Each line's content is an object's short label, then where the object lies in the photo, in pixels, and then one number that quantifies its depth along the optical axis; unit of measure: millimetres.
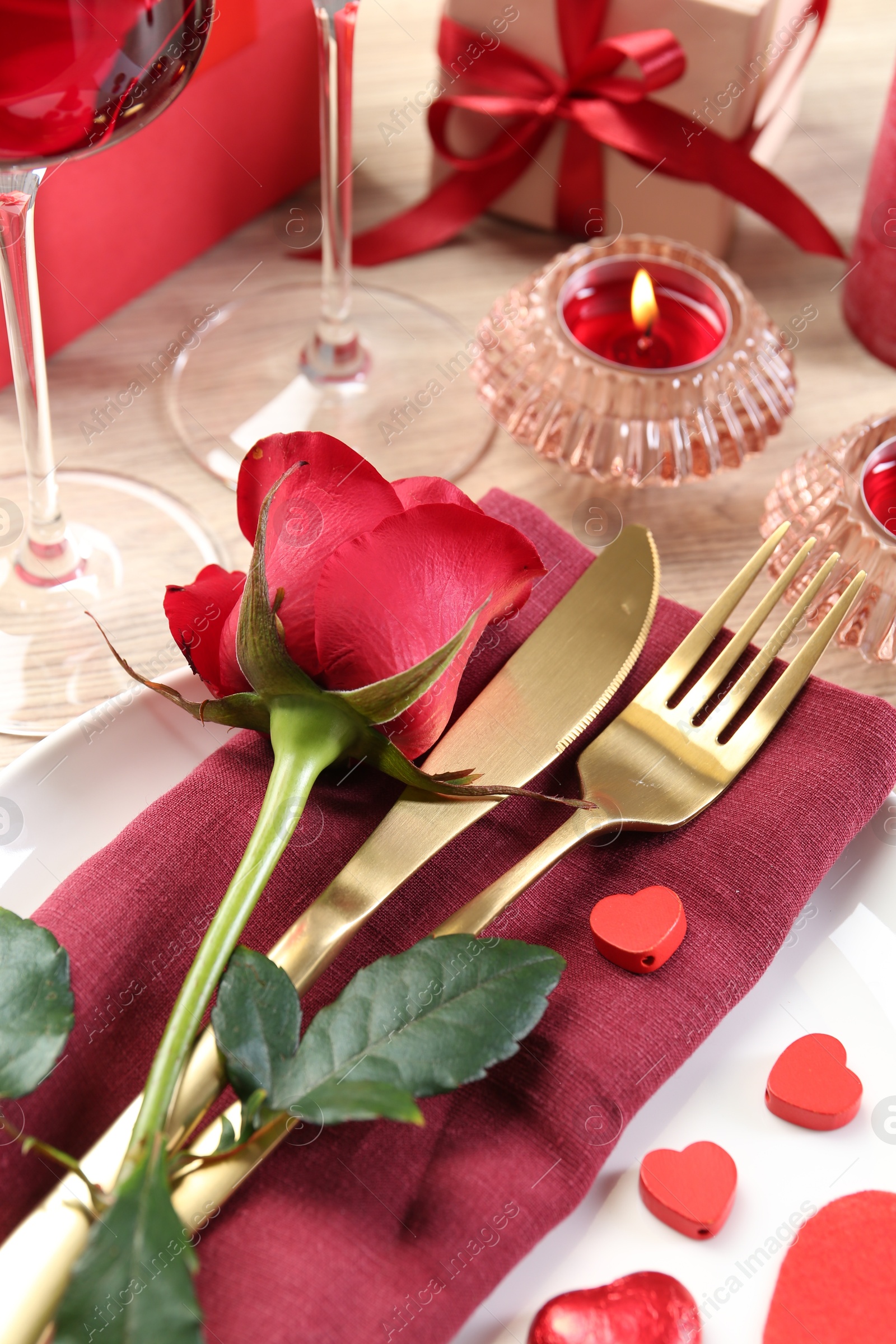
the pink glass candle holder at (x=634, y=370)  629
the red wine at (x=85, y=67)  386
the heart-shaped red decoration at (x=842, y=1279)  362
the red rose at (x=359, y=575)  396
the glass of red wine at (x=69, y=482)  396
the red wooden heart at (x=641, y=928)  413
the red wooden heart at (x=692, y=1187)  381
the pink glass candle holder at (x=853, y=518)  554
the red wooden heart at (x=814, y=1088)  407
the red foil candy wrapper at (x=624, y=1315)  358
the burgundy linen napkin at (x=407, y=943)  346
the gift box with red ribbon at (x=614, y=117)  702
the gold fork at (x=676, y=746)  438
